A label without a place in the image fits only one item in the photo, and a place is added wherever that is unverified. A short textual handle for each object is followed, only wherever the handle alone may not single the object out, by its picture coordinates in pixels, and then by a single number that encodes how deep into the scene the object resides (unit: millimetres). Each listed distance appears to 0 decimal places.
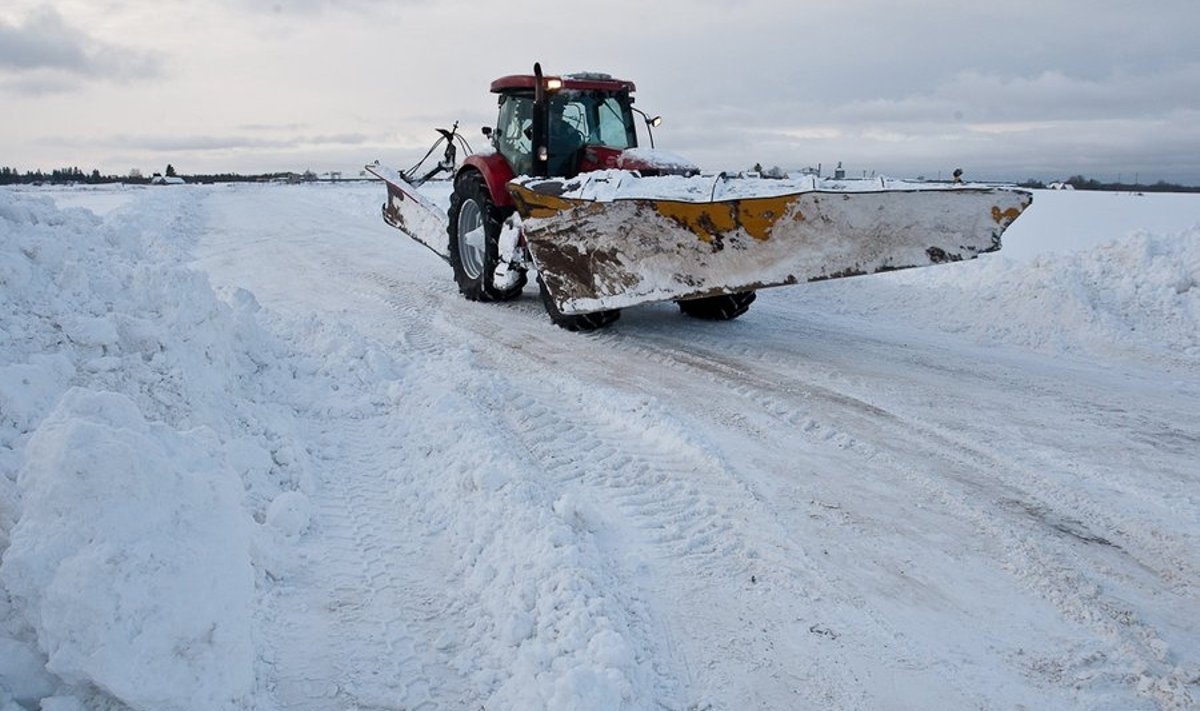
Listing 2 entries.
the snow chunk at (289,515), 3150
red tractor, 5520
